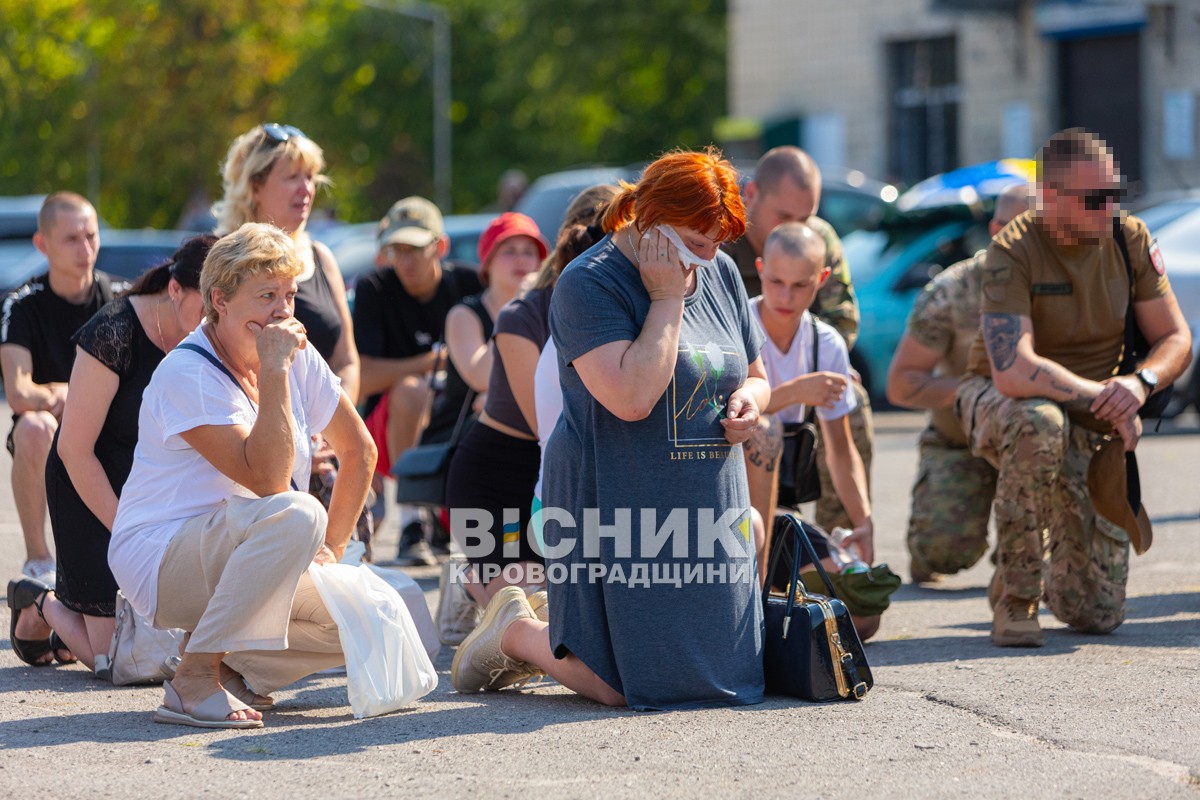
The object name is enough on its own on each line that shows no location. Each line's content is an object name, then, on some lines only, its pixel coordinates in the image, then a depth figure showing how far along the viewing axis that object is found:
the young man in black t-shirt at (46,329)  14.47
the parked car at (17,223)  54.87
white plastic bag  9.98
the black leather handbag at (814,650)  10.02
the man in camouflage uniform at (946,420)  14.76
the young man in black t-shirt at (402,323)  17.87
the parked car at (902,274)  29.39
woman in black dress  10.88
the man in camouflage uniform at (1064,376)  12.14
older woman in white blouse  9.59
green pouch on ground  11.72
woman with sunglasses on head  12.88
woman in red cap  12.45
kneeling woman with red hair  9.56
